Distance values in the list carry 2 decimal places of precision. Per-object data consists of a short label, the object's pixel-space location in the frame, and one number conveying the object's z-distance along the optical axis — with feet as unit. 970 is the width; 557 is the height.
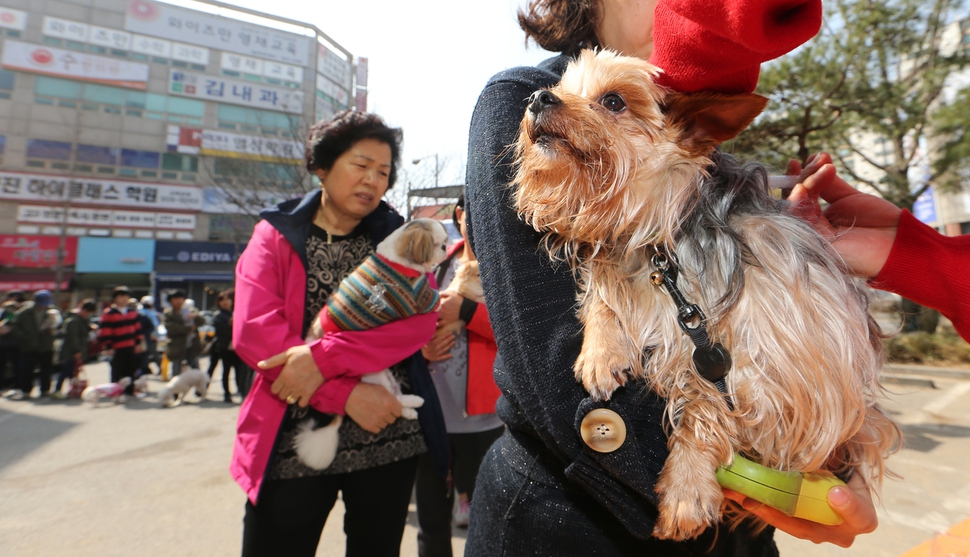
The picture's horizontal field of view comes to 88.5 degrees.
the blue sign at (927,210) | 57.93
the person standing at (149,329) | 42.73
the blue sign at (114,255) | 107.65
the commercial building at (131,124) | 107.04
